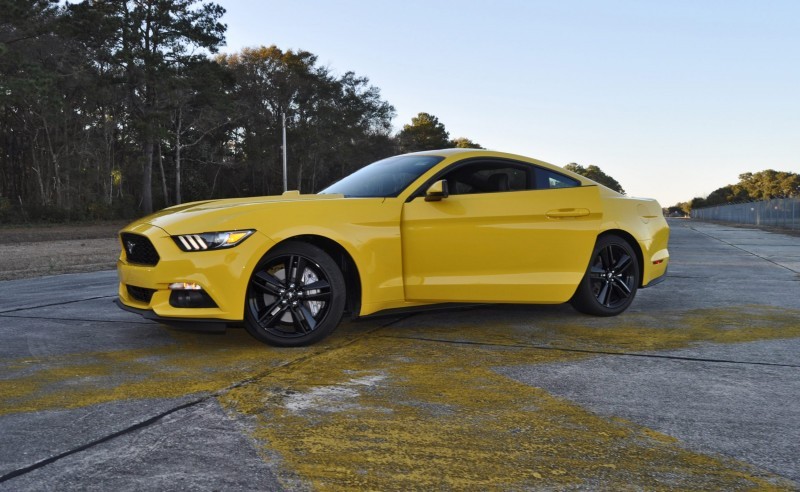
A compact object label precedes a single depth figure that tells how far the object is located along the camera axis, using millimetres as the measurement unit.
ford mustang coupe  4758
